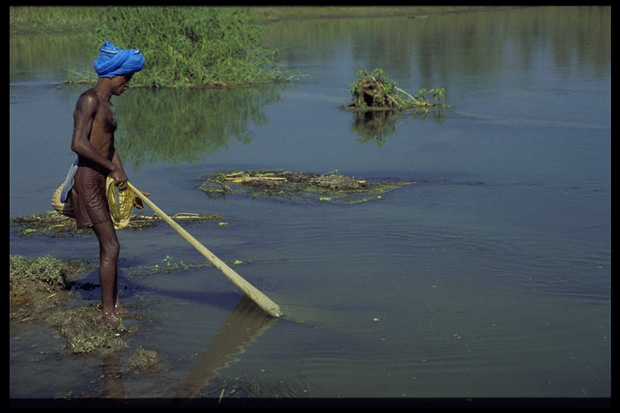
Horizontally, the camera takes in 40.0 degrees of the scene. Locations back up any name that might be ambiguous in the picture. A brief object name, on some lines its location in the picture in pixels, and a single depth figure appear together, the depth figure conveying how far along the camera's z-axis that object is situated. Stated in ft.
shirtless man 16.58
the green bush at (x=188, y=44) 61.98
